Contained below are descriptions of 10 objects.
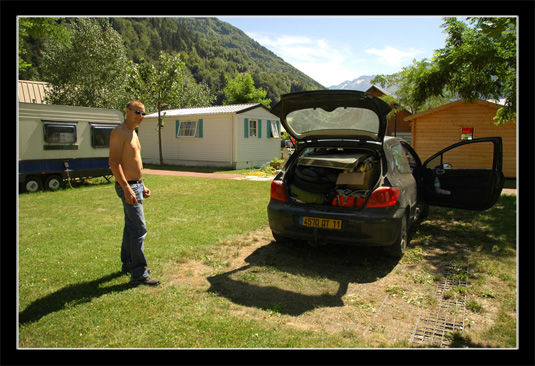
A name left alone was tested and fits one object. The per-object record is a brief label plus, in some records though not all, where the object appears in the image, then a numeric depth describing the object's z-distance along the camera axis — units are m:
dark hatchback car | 4.36
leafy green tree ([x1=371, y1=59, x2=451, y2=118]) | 23.98
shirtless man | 3.72
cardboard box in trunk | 4.76
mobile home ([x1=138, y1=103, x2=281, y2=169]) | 18.97
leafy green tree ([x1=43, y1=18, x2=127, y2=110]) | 25.25
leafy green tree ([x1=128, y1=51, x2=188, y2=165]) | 19.91
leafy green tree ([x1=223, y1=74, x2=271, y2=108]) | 50.91
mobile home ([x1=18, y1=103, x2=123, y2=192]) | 10.92
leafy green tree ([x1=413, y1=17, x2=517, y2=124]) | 8.37
